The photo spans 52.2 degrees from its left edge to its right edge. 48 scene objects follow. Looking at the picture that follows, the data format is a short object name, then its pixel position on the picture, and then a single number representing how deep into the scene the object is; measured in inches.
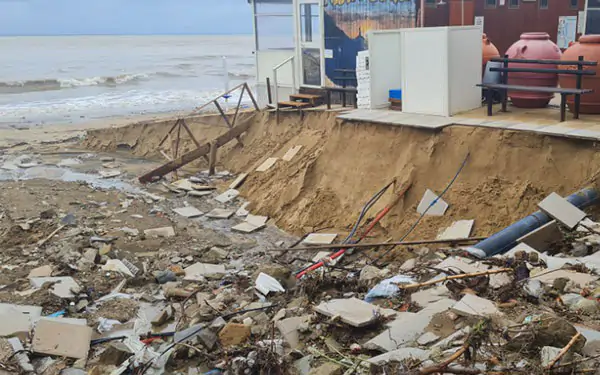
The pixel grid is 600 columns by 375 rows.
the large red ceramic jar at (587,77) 390.9
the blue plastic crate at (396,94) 490.6
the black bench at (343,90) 532.3
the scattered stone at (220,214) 471.8
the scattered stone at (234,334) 241.3
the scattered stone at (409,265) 300.8
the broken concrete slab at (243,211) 475.5
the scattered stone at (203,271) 357.7
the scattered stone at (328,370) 194.9
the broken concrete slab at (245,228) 441.7
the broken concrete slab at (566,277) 233.8
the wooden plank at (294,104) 571.2
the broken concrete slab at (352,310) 221.0
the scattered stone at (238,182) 531.8
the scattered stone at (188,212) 477.1
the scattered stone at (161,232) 423.8
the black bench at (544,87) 375.2
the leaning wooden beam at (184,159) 567.5
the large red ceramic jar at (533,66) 426.0
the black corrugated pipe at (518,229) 291.1
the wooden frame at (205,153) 568.7
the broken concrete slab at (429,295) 239.7
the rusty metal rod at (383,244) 328.8
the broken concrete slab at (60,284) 322.0
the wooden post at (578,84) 376.2
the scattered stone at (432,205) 374.3
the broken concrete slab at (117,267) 358.6
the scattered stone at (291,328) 226.1
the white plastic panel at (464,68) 429.1
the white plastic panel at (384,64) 489.4
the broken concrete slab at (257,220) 451.8
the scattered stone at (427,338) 204.5
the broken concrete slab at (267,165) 526.0
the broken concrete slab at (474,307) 212.4
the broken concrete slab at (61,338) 259.9
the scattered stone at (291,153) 516.4
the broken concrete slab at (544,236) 290.4
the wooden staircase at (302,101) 572.0
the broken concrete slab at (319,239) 397.7
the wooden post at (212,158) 581.3
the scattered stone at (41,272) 347.3
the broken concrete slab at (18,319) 272.0
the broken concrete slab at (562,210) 297.6
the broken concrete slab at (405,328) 204.7
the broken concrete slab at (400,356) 187.2
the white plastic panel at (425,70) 428.5
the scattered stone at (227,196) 509.4
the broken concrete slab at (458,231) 343.6
